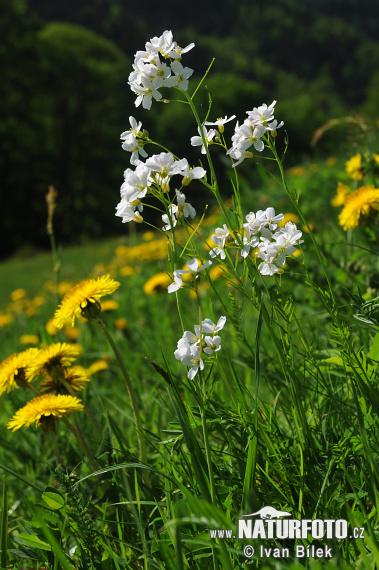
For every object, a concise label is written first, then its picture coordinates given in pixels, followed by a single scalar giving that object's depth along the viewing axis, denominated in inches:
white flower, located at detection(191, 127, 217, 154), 30.5
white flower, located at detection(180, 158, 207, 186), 30.1
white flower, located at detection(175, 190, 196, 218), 30.5
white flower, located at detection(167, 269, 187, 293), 29.4
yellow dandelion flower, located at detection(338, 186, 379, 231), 36.3
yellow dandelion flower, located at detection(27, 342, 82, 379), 33.7
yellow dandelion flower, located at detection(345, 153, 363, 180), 40.5
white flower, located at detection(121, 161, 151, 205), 30.1
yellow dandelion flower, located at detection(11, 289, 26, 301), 126.6
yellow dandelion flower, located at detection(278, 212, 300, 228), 46.4
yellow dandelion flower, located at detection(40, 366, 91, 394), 34.6
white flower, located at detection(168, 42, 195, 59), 30.2
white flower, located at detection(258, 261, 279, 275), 30.5
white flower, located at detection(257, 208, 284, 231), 30.9
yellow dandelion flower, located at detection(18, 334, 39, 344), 48.1
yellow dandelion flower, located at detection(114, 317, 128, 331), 54.1
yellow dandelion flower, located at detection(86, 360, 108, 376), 42.2
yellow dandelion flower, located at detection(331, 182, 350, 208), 38.4
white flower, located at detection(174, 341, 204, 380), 29.5
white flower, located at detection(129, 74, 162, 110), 30.2
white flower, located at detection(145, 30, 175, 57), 30.1
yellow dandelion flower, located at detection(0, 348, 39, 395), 33.8
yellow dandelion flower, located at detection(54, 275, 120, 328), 32.4
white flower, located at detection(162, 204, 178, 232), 30.1
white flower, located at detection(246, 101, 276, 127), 30.6
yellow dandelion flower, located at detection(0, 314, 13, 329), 99.2
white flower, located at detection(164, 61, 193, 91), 30.1
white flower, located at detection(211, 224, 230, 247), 30.6
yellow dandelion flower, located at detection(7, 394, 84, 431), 32.5
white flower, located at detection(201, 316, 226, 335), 29.8
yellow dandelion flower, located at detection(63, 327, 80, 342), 52.4
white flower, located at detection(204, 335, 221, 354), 29.7
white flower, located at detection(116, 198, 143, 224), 30.6
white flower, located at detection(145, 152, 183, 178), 30.1
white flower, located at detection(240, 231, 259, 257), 30.1
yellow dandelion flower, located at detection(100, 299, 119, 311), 54.9
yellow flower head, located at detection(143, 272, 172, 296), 54.9
